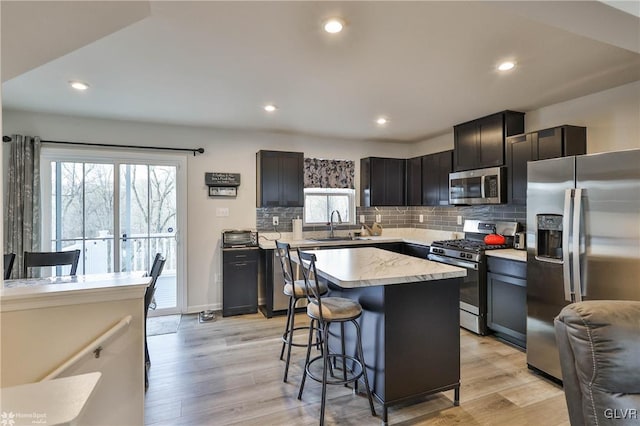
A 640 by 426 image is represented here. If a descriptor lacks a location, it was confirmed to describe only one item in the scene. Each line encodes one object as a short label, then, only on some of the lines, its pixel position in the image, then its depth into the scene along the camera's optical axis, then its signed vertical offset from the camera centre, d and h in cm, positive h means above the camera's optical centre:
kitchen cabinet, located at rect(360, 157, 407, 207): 506 +49
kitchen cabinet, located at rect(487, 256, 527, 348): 308 -89
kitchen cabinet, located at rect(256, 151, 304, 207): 446 +48
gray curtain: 351 +18
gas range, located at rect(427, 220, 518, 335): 347 -59
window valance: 496 +62
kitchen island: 207 -78
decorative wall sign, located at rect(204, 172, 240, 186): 437 +47
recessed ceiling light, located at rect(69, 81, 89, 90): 279 +115
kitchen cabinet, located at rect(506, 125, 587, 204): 308 +63
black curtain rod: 356 +85
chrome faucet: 503 -15
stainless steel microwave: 366 +30
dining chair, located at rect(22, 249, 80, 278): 296 -42
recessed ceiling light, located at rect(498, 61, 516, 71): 246 +114
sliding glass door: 386 +2
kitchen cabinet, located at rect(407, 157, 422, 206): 505 +48
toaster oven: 423 -34
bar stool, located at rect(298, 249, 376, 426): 207 -67
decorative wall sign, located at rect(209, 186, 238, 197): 442 +30
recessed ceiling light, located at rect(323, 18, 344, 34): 189 +113
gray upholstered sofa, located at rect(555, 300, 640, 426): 115 -56
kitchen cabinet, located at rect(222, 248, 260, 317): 418 -91
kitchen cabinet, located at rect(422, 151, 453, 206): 450 +50
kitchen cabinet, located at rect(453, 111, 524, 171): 365 +88
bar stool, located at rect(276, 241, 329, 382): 255 -64
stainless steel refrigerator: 213 -20
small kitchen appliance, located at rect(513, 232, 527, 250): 363 -35
